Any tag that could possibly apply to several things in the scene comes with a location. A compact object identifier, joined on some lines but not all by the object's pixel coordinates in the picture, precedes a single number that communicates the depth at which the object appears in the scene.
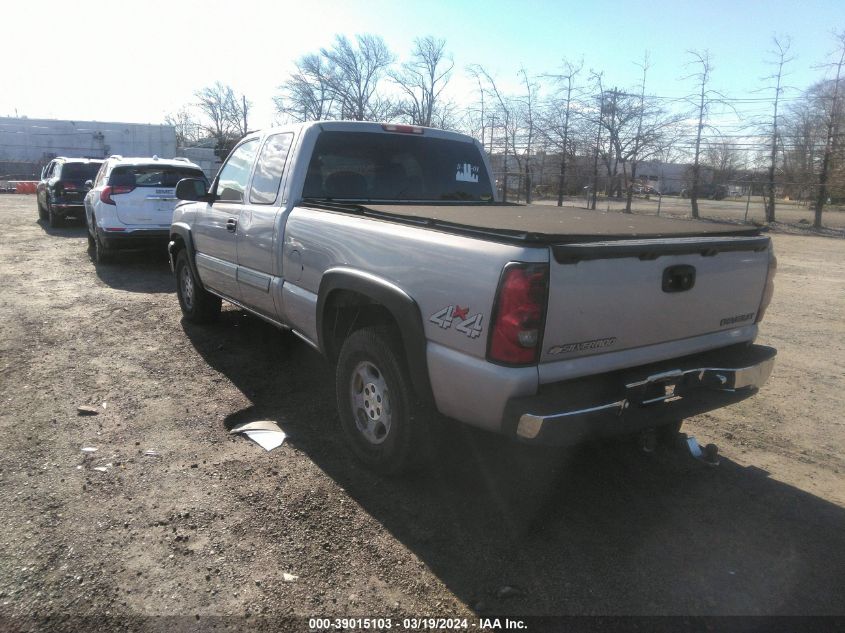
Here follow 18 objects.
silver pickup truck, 2.64
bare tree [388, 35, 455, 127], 39.85
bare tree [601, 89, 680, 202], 24.11
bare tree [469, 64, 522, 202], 25.88
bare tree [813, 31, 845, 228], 20.17
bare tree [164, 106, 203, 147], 72.69
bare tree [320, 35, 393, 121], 49.84
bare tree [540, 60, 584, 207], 24.73
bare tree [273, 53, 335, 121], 50.28
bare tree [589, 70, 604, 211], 24.13
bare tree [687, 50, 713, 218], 22.22
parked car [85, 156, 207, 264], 9.86
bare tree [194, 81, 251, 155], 66.69
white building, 46.81
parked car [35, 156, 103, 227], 14.74
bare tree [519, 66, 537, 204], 25.16
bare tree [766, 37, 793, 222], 21.22
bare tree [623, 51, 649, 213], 23.38
